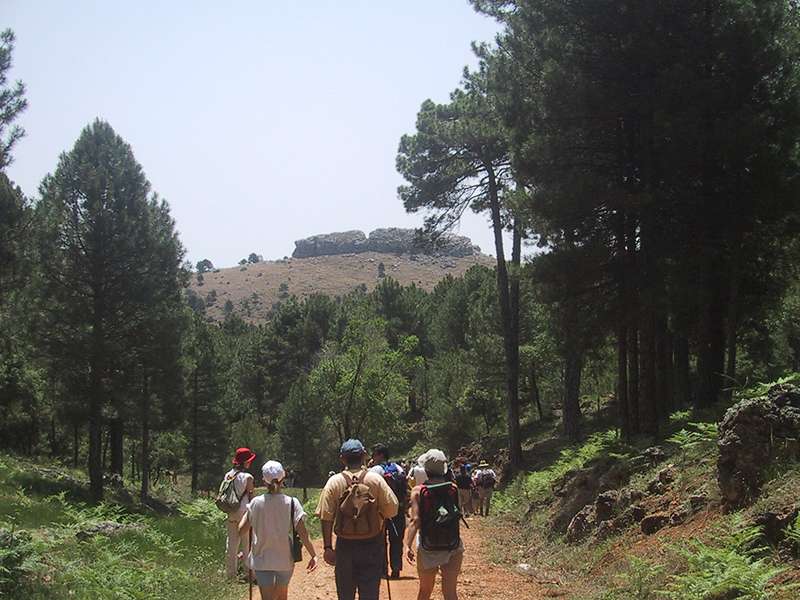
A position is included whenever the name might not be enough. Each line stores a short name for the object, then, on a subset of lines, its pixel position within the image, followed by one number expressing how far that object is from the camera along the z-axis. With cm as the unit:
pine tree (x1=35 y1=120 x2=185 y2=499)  2119
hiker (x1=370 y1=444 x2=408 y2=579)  868
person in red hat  840
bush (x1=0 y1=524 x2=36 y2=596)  711
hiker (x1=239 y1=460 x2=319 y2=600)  623
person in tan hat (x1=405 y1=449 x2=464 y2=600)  619
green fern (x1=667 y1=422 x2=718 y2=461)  980
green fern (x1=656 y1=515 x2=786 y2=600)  578
